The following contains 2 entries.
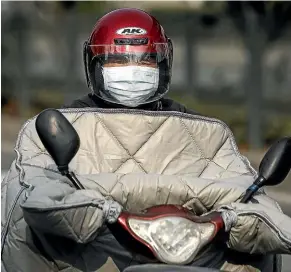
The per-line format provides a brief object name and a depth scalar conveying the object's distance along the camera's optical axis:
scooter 6.96
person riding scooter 7.30
